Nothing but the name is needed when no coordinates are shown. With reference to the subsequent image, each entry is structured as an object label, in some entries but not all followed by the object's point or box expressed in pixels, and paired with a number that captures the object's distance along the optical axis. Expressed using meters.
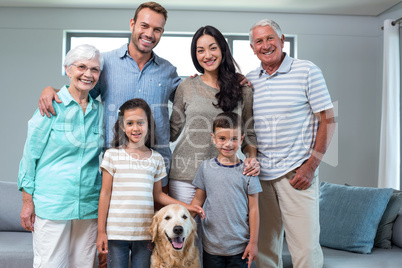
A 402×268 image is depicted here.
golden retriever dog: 1.78
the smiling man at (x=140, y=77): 2.09
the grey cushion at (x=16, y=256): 2.54
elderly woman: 1.77
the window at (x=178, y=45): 4.91
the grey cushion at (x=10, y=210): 2.99
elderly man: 2.04
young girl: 1.82
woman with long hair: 2.04
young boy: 1.90
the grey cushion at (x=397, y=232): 2.66
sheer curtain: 4.33
